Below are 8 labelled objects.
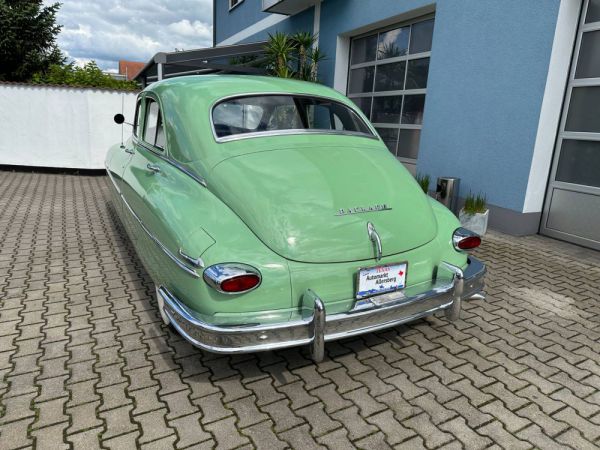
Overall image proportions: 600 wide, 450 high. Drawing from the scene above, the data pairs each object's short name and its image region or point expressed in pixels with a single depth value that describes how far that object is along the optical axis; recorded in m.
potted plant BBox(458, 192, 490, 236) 6.00
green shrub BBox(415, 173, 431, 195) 6.88
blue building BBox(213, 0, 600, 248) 5.44
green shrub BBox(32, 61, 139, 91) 10.13
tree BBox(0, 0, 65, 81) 15.90
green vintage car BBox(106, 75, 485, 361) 2.29
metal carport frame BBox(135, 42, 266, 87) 10.70
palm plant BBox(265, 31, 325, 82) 10.19
